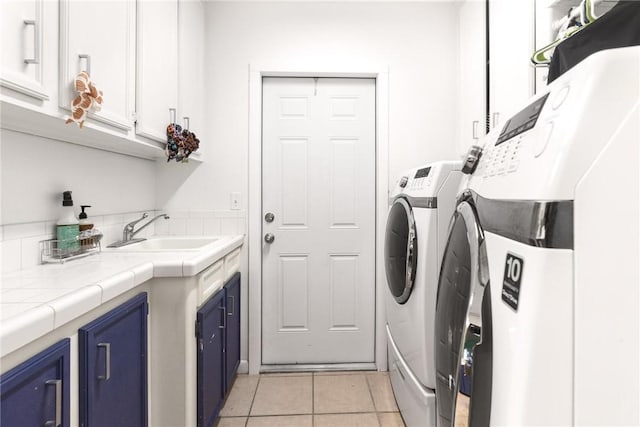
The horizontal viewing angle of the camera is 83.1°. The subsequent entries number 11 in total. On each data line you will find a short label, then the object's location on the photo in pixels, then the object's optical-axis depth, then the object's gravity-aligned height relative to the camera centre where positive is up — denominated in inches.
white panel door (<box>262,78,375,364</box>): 99.4 -2.2
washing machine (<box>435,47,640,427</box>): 19.8 -2.8
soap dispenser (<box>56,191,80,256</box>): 56.0 -3.3
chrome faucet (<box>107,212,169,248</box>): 75.9 -5.2
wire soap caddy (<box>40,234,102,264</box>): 54.3 -6.5
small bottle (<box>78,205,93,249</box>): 60.3 -3.0
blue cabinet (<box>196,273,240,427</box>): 59.9 -27.1
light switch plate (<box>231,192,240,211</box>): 96.6 +2.5
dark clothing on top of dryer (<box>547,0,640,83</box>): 32.7 +17.6
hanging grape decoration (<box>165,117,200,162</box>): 75.3 +14.2
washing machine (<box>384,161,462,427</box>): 57.6 -10.3
